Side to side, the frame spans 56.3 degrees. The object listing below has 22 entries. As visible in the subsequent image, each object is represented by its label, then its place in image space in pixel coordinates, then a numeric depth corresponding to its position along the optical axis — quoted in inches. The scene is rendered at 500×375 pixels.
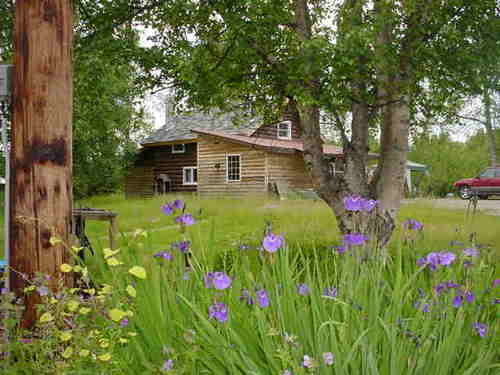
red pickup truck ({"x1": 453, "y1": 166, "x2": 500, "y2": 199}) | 1047.6
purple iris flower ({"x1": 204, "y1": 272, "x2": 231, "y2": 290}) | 62.2
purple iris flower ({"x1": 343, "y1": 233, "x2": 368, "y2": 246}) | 82.6
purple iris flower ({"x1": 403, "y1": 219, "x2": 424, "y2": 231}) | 94.8
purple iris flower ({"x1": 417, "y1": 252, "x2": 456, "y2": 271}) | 73.0
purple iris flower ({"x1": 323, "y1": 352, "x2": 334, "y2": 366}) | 52.7
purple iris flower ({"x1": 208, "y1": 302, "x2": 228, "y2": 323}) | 62.1
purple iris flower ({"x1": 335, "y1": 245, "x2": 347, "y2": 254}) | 99.2
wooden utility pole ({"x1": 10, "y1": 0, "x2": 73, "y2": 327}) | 111.7
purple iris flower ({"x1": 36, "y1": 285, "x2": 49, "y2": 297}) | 82.0
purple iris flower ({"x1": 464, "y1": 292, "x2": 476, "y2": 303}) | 80.2
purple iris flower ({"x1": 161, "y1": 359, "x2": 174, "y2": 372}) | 56.3
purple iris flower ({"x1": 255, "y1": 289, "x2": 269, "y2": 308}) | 68.9
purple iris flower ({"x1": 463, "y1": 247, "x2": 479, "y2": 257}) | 83.8
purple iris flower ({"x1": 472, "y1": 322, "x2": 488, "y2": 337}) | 72.9
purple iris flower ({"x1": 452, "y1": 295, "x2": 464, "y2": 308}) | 74.2
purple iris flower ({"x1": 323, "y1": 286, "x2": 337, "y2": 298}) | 82.0
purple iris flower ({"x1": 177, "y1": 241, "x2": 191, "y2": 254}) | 90.1
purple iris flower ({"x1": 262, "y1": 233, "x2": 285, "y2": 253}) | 64.7
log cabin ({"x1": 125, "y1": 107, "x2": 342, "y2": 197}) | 977.5
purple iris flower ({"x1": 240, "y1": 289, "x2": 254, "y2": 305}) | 79.6
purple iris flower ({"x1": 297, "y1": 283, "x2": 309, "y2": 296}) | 82.2
